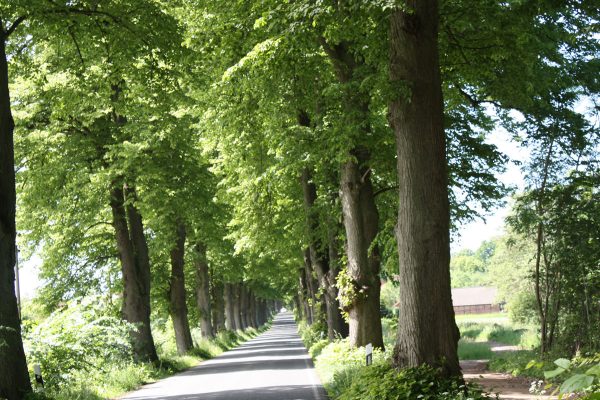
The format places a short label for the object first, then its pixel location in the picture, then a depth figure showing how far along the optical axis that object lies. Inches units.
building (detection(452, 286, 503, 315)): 5472.4
